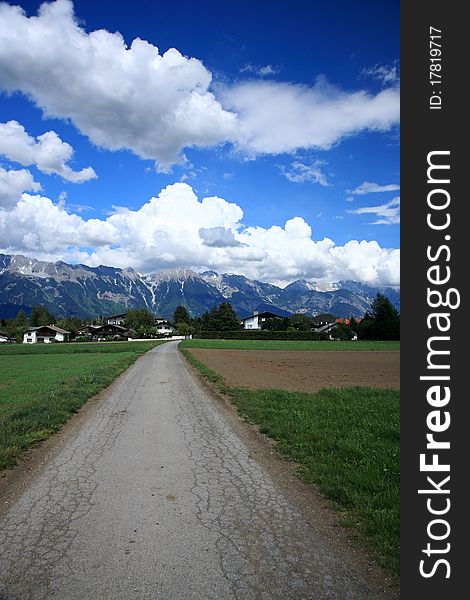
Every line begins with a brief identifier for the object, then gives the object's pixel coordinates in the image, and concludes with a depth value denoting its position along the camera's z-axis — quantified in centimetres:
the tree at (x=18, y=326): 14099
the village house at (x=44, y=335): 13738
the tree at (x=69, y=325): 15725
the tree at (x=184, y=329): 14849
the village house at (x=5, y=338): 14000
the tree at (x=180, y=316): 16550
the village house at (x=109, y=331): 13927
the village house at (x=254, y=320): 15575
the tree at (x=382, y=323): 9844
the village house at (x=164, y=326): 17338
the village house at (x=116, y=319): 19562
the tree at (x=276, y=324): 12225
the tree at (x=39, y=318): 16550
